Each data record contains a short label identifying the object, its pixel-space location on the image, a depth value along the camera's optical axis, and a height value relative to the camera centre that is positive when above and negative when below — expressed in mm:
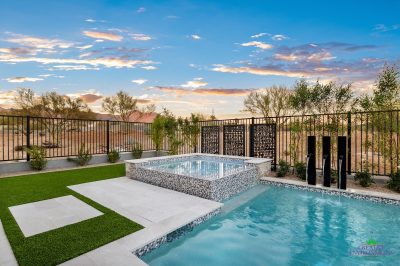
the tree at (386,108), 6434 +588
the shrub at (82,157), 9547 -1222
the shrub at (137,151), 11547 -1135
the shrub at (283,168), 7711 -1318
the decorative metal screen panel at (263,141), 8891 -479
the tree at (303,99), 8445 +1097
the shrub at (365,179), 6301 -1366
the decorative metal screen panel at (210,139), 11031 -521
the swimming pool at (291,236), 3291 -1823
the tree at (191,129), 11602 -44
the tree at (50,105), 22438 +2278
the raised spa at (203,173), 5371 -1250
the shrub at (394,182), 5867 -1342
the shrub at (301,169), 7218 -1275
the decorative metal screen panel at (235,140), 9953 -504
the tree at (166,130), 11848 -106
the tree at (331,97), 7820 +1063
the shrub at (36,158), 8352 -1092
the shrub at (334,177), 6766 -1404
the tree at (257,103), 25594 +2809
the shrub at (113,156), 10516 -1265
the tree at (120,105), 29172 +2872
